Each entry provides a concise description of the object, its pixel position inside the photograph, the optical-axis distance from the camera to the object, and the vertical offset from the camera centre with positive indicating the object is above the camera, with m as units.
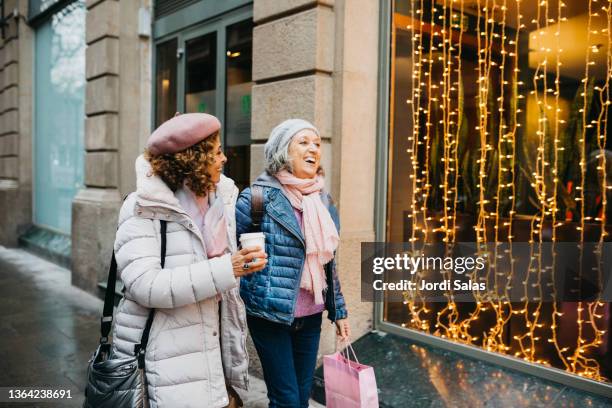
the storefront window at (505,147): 3.97 +0.32
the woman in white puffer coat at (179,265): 2.17 -0.33
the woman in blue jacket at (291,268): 2.84 -0.45
